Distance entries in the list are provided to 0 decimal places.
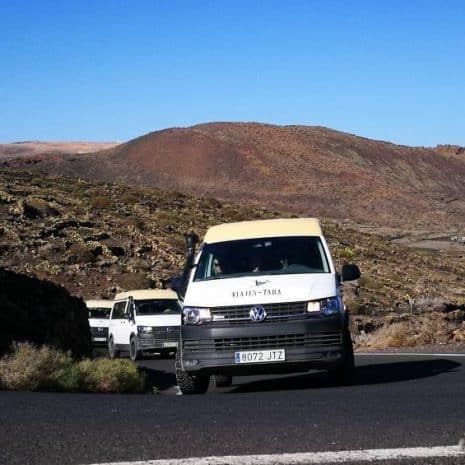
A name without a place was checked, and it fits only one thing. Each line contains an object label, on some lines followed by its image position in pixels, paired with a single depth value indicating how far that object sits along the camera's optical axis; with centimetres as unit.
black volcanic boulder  2023
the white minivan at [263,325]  1216
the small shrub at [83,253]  4366
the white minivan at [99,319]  3297
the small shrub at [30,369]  1299
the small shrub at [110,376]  1383
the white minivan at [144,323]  2583
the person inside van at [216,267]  1327
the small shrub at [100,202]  5625
